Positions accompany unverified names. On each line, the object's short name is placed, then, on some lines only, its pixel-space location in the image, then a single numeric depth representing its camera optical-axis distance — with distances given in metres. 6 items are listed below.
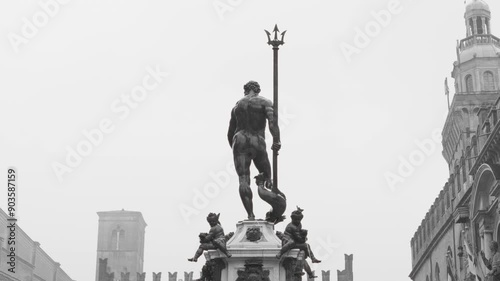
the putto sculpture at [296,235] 12.66
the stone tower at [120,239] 117.94
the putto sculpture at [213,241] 12.64
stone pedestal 12.65
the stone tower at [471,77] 60.47
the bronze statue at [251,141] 13.70
